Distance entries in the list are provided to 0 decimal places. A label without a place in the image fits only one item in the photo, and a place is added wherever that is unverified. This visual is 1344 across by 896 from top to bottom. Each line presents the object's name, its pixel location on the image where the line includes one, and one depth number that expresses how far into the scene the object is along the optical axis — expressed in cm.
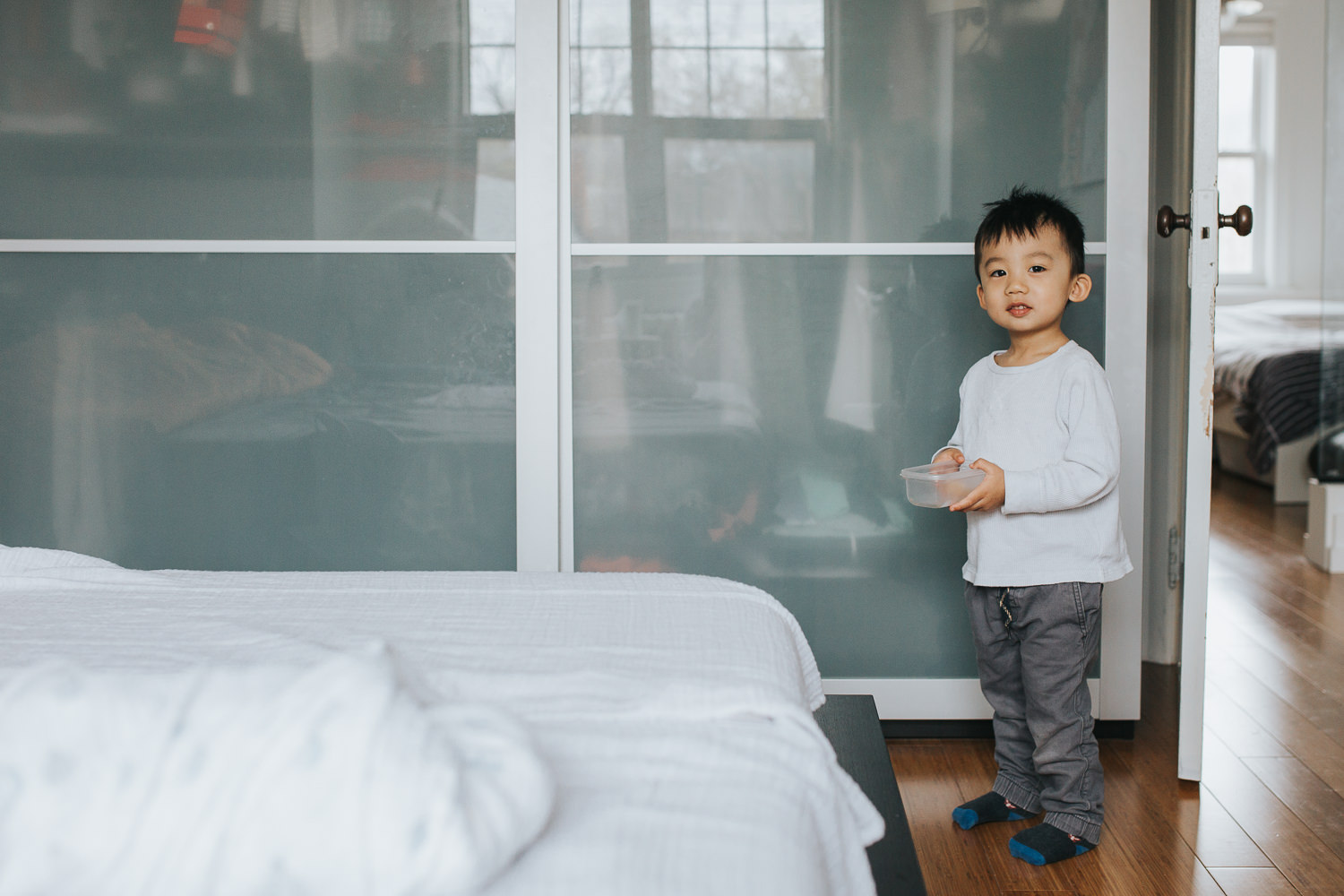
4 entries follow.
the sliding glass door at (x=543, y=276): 213
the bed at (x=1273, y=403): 457
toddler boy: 168
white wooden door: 186
